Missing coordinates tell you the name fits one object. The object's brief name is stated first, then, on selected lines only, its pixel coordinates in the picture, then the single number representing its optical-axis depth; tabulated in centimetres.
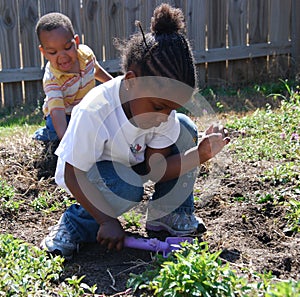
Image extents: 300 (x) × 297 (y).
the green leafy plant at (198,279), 204
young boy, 413
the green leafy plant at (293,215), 287
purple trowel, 271
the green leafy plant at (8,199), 334
